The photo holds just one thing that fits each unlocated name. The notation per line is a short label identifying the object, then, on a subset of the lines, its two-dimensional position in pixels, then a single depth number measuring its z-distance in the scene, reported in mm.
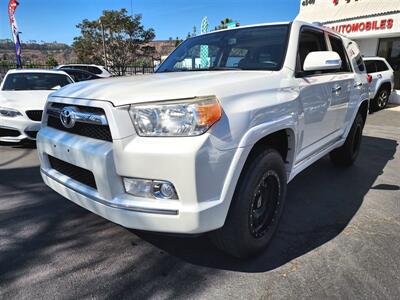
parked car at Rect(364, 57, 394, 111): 11351
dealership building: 12589
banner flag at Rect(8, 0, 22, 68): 14352
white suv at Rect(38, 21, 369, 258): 1976
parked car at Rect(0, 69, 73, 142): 5652
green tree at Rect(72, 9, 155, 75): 28219
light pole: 27286
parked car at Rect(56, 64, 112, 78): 14948
